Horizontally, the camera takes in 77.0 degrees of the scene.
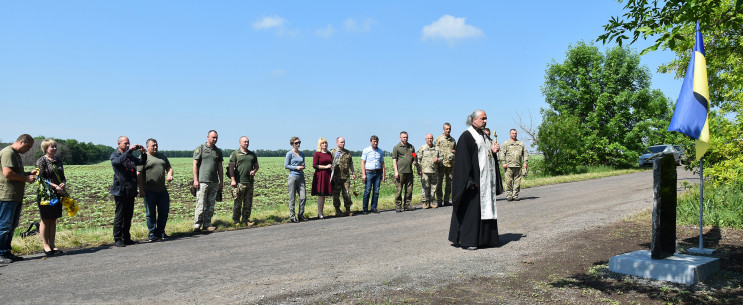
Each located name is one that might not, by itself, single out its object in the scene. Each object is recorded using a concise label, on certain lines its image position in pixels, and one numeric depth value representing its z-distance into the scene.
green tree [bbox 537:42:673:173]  34.16
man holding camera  8.28
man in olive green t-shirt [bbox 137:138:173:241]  8.81
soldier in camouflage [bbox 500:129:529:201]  13.34
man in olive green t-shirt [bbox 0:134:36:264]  6.89
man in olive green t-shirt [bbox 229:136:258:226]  10.34
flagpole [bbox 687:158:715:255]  5.84
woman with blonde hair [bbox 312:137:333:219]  11.67
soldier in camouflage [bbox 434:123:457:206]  13.06
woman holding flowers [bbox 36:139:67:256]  7.41
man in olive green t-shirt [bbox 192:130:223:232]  9.65
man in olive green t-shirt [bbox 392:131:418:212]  12.48
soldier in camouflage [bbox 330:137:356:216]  11.89
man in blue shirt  12.41
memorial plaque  5.25
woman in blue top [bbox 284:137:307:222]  11.16
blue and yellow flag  5.66
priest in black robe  7.10
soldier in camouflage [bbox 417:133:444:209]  12.71
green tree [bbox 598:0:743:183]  8.74
